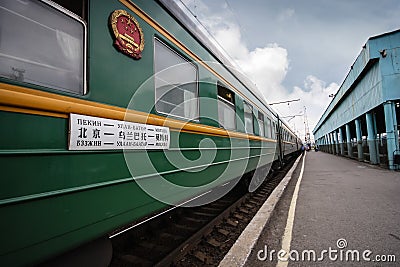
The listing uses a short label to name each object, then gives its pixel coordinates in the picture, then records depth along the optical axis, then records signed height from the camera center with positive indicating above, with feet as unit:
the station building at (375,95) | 30.68 +8.03
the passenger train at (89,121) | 3.89 +0.75
